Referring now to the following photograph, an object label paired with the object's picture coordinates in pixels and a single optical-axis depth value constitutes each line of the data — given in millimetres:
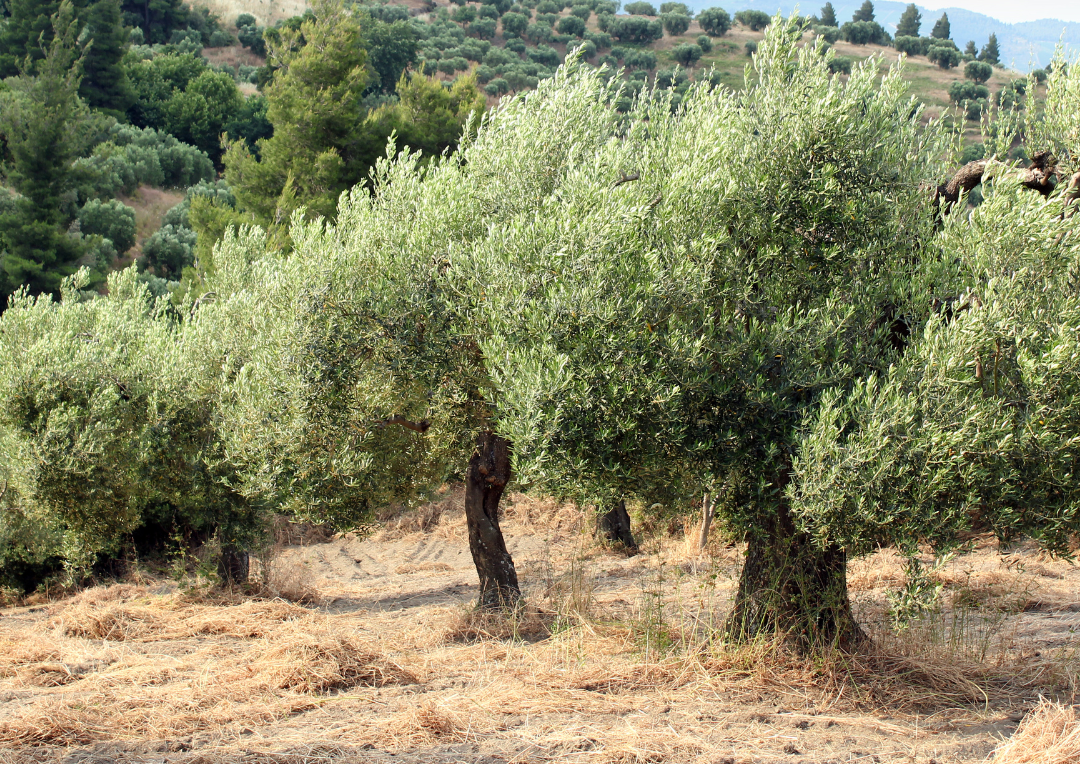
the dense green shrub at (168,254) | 40844
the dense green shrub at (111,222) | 40281
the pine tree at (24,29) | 53469
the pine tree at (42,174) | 35031
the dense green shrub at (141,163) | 44375
